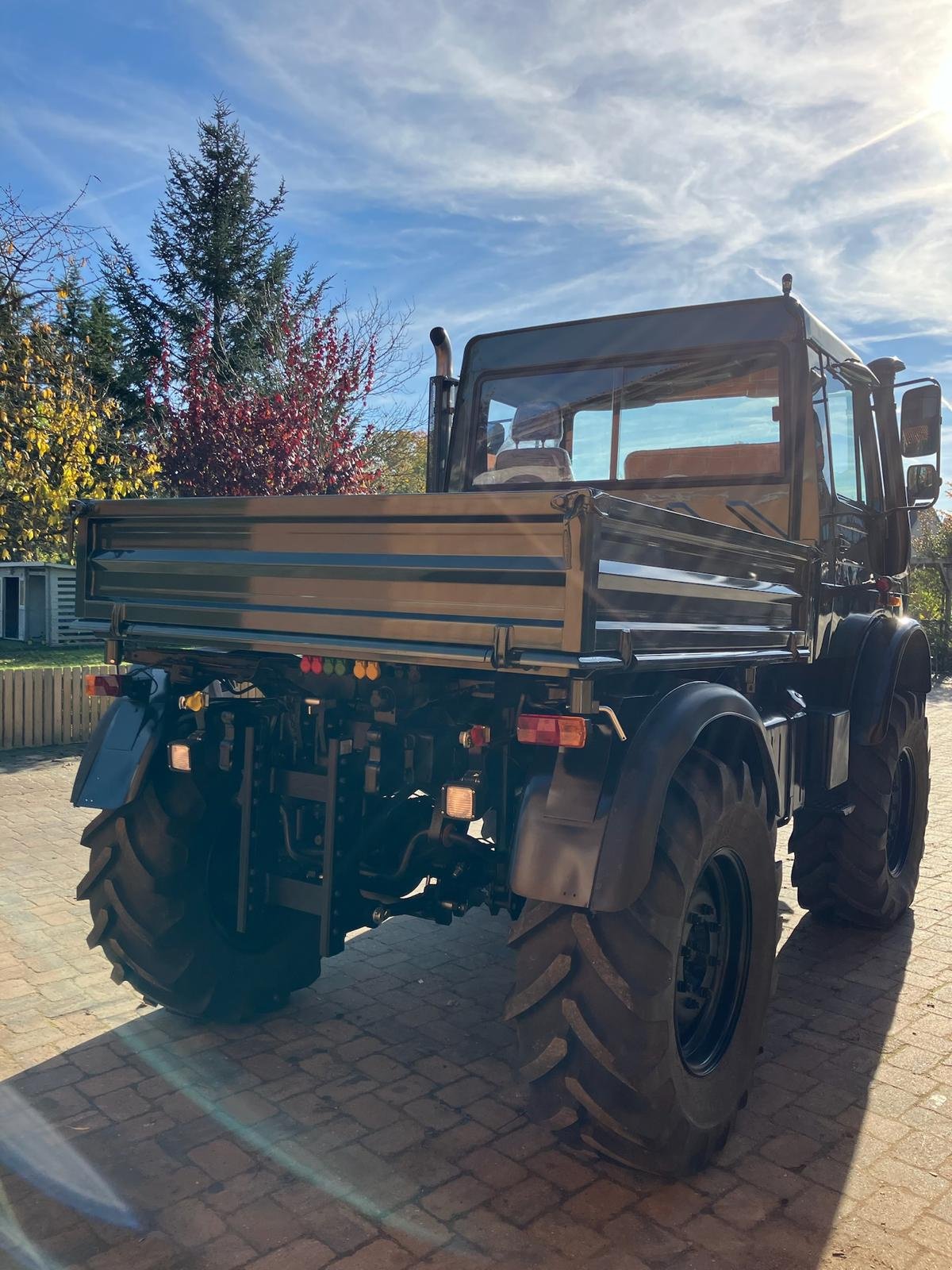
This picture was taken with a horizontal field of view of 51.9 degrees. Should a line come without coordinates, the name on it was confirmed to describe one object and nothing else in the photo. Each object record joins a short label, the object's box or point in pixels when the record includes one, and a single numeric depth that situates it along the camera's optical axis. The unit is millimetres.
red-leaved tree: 11883
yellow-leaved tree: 9938
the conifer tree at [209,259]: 22391
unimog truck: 2672
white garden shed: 20375
